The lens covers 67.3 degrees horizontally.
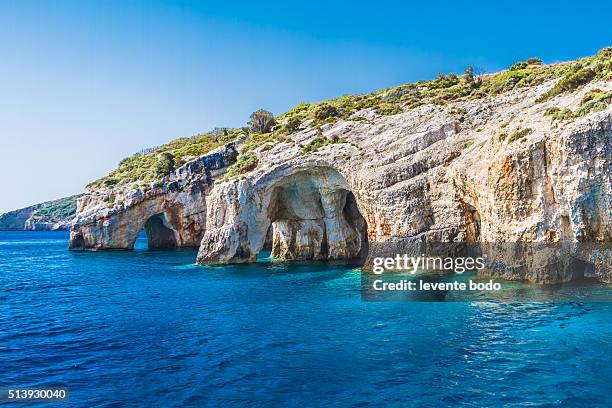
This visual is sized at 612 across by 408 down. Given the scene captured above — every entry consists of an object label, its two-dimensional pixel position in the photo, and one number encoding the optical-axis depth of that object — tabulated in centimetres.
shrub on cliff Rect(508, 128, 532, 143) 2800
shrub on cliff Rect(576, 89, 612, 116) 2517
